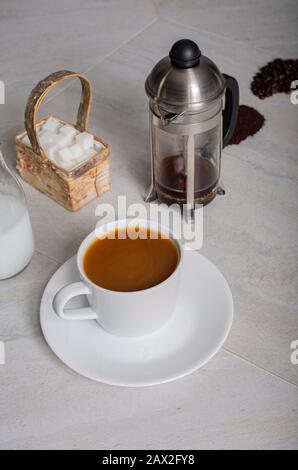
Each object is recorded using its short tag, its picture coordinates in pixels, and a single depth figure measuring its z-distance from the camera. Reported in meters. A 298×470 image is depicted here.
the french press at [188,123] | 0.96
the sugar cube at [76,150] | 1.09
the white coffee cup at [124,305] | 0.81
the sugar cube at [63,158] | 1.08
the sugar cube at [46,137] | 1.10
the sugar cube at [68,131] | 1.11
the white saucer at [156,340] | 0.82
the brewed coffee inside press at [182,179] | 1.10
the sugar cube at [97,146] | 1.11
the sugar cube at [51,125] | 1.13
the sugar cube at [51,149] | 1.08
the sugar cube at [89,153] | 1.09
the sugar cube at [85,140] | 1.10
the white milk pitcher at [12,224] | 0.94
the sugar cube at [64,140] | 1.10
